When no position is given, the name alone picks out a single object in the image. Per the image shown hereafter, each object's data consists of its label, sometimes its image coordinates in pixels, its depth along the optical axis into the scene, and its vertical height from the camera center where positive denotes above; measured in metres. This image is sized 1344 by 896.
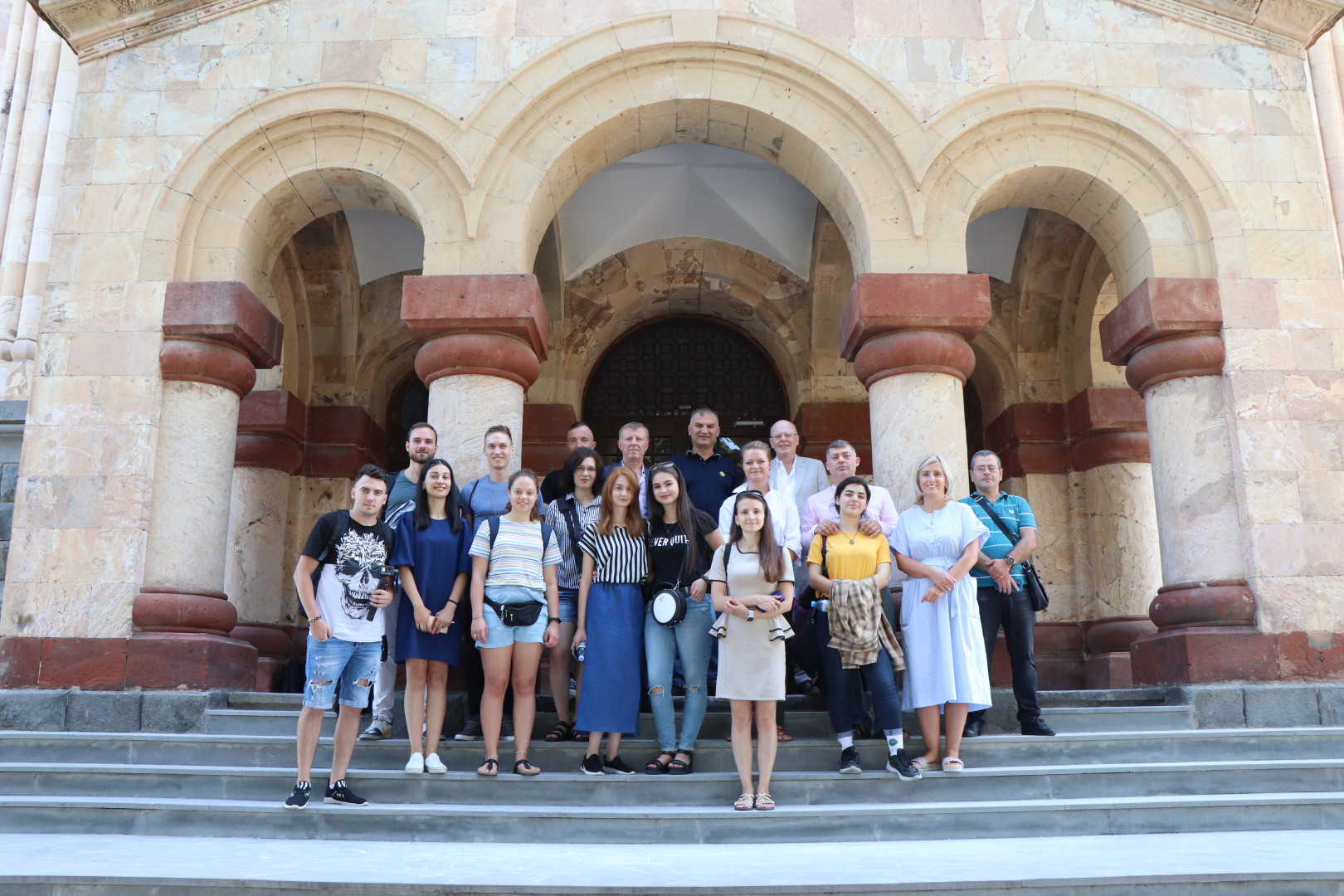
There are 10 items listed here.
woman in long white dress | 5.30 +0.34
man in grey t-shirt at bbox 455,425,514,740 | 5.95 +1.01
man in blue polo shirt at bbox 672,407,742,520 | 6.59 +1.30
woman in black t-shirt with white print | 5.30 +0.33
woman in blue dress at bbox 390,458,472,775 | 5.29 +0.42
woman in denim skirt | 5.25 +0.31
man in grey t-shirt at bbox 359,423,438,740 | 5.76 +0.92
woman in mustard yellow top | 5.20 +0.35
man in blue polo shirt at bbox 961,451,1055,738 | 5.72 +0.45
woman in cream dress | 4.95 +0.26
